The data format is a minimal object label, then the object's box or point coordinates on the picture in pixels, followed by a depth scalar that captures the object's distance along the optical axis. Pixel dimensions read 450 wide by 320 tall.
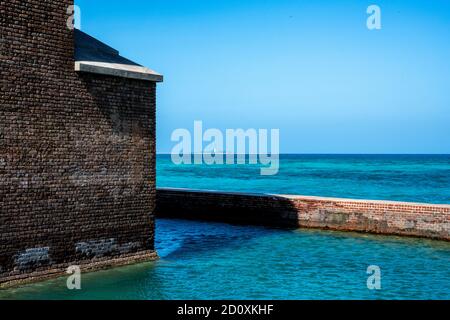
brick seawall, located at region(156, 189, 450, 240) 17.41
